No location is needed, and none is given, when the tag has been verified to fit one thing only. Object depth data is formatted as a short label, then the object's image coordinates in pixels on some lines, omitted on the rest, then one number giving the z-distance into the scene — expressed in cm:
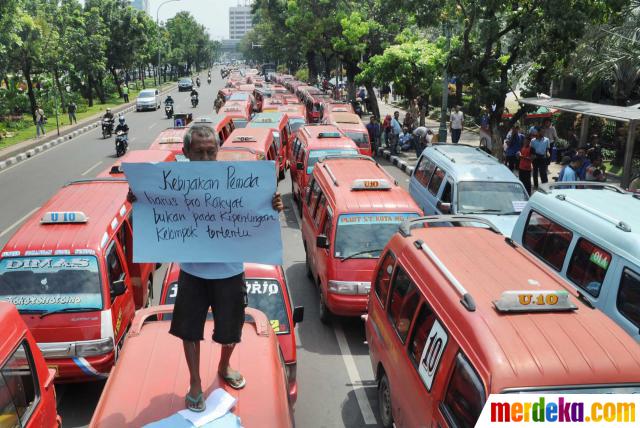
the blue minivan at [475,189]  1033
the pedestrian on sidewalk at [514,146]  1706
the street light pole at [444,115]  2075
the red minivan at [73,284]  656
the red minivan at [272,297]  634
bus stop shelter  1271
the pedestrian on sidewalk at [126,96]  5156
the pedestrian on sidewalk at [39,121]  2858
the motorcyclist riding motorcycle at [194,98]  4653
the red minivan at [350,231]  827
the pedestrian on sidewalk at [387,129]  2423
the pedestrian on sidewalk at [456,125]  2206
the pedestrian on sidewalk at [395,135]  2319
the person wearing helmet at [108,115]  2972
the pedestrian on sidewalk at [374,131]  2284
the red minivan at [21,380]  418
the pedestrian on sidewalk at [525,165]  1507
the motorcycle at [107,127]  2978
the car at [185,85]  6494
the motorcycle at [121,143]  2395
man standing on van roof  375
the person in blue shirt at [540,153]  1501
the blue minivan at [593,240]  588
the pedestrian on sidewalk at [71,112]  3466
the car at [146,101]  4475
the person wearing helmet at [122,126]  2450
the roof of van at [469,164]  1070
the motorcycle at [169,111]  3972
